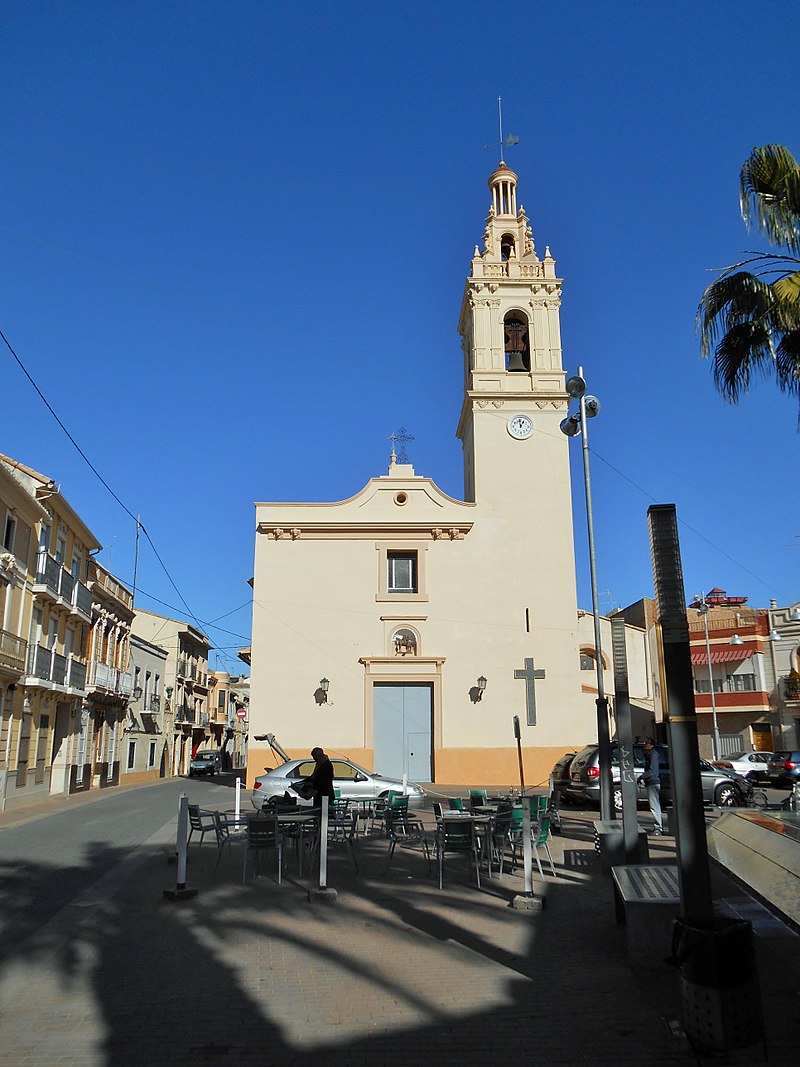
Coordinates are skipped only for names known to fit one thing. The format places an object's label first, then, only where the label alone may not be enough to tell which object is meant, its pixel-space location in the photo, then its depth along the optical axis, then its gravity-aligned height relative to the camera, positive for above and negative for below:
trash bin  4.58 -1.24
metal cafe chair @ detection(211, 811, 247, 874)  11.20 -1.01
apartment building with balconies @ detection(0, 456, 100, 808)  24.72 +3.88
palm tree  11.27 +6.04
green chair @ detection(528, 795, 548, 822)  12.23 -0.75
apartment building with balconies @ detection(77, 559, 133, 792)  33.34 +2.91
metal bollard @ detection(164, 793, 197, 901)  9.24 -1.18
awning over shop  44.85 +5.07
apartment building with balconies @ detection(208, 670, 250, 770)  69.38 +3.13
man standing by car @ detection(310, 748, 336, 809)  11.00 -0.32
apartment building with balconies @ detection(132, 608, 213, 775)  52.19 +5.11
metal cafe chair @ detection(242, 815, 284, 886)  10.09 -0.90
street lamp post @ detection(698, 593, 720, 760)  37.78 +3.59
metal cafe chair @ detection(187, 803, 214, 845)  11.21 -0.85
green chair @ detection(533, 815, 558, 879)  11.05 -1.01
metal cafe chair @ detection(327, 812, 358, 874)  11.83 -1.09
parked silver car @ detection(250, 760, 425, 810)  18.08 -0.59
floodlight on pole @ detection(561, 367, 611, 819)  13.48 +3.49
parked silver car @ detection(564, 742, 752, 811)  19.05 -0.67
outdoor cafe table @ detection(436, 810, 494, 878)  10.19 -0.88
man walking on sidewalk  14.04 -0.57
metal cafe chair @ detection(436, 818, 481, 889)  10.13 -0.96
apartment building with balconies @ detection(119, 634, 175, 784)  42.19 +1.66
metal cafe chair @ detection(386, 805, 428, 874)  11.95 -1.13
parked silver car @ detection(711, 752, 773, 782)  24.77 -0.38
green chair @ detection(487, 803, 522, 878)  10.73 -0.97
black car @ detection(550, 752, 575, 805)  21.31 -0.56
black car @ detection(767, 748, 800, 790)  32.03 -0.60
